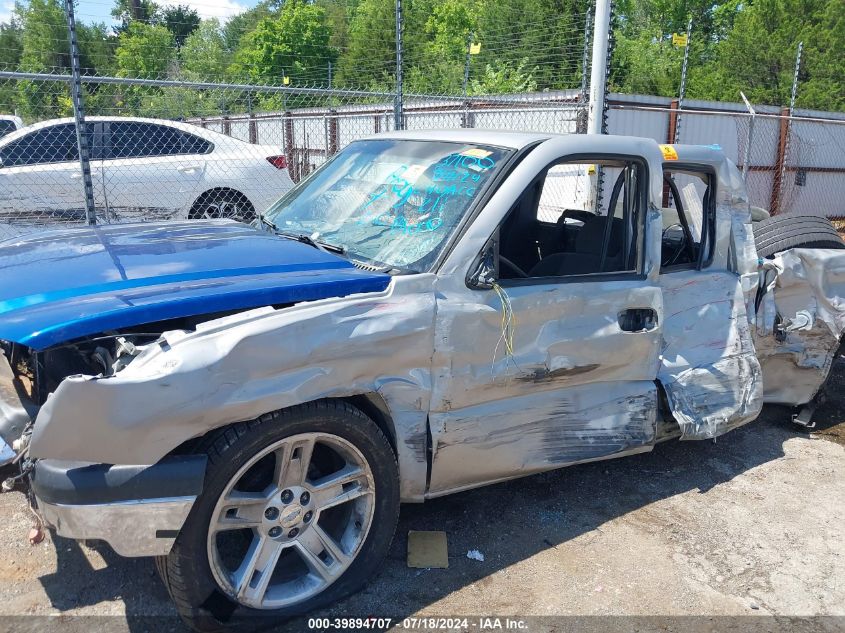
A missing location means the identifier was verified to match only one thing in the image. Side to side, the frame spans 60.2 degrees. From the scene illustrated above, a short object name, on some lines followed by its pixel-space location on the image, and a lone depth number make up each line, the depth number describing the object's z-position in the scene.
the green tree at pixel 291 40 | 29.30
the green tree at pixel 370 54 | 24.34
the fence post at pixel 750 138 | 10.01
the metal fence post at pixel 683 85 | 11.96
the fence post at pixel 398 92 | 6.38
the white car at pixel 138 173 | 7.46
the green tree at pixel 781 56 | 21.94
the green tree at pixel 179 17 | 33.00
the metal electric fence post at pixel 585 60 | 7.65
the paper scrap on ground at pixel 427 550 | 3.18
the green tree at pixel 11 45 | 24.12
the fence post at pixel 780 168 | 14.48
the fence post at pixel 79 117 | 5.14
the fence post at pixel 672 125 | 12.25
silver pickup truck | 2.37
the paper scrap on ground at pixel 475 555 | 3.23
